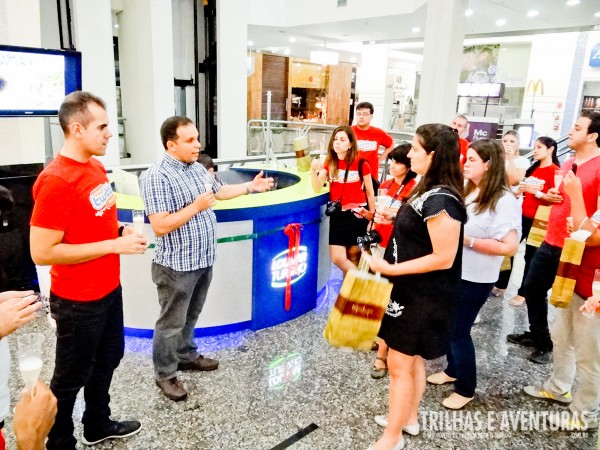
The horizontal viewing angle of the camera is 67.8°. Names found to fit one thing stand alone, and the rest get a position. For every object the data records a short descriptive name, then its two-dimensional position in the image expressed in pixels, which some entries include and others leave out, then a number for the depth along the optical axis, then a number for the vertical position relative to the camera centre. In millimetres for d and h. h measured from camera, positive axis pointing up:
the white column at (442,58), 6980 +923
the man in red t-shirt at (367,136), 4328 -210
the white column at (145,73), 6922 +479
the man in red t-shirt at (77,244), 1767 -574
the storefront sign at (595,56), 13692 +2057
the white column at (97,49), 6211 +714
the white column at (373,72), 16375 +1499
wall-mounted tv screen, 3303 +142
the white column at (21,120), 3223 -174
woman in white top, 2404 -577
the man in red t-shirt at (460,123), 5062 -59
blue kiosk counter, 3176 -1158
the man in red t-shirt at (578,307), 2352 -977
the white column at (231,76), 7945 +547
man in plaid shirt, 2334 -702
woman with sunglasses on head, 3561 -634
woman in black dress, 1877 -621
